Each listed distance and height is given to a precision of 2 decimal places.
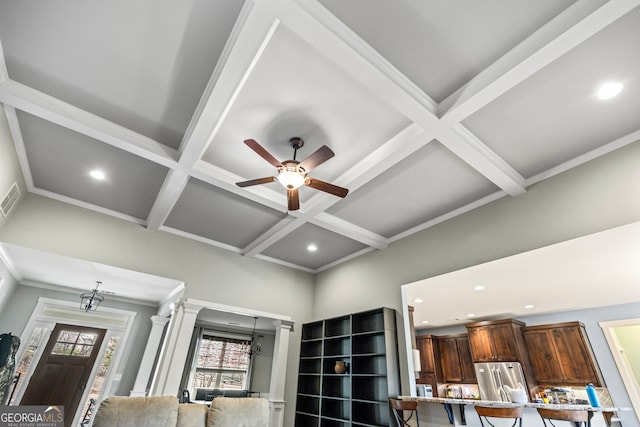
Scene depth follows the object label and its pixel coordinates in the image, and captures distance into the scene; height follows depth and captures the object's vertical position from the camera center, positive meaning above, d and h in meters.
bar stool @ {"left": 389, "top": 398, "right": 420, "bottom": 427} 3.38 -0.20
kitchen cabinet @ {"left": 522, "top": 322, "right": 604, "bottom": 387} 5.54 +0.71
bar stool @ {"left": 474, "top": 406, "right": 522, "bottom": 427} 2.59 -0.13
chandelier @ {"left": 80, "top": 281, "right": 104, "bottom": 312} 5.37 +1.16
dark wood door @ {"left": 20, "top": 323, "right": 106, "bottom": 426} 5.67 +0.06
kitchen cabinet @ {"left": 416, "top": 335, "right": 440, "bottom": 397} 7.63 +0.69
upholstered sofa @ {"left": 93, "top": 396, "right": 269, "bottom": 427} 2.81 -0.30
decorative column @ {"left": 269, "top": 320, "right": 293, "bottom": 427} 4.66 +0.14
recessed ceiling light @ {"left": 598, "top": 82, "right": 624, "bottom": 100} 2.26 +2.02
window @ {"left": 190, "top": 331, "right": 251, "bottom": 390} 7.55 +0.40
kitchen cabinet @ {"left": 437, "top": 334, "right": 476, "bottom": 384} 7.20 +0.70
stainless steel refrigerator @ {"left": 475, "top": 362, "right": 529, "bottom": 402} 5.90 +0.29
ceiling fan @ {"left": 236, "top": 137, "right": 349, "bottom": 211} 2.52 +1.64
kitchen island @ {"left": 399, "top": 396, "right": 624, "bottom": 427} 3.12 -0.19
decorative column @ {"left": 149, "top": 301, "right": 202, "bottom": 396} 3.98 +0.33
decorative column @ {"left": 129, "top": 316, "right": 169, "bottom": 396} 5.76 +0.37
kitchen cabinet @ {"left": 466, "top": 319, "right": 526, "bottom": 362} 6.22 +0.98
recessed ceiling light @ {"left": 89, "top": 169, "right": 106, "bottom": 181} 3.47 +1.99
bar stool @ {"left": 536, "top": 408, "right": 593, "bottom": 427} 2.41 -0.12
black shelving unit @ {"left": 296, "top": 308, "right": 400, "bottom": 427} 3.95 +0.19
